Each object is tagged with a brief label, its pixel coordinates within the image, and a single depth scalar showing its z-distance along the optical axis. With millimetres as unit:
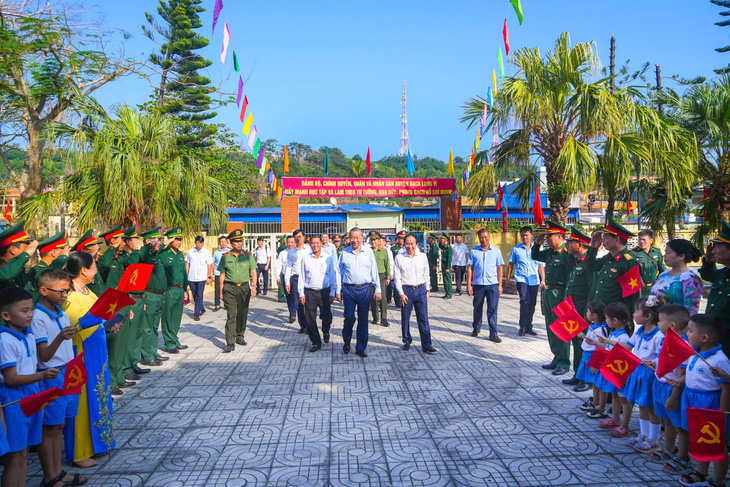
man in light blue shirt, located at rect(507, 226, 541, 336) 8719
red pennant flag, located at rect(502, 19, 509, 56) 9703
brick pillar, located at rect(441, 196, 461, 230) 19469
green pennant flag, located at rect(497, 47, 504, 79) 10398
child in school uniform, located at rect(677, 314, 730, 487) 3322
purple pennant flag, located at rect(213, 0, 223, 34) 8195
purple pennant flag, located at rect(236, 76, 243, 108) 10672
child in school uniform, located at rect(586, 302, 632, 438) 4344
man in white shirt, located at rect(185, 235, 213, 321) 10781
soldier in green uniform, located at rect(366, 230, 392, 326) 10125
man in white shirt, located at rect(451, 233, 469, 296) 14672
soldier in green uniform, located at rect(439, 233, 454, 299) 14109
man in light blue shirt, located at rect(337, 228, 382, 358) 7488
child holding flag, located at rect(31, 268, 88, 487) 3379
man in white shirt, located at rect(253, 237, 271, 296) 14988
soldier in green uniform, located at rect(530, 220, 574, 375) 6277
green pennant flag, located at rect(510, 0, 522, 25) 7465
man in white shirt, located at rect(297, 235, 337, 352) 7762
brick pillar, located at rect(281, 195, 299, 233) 18172
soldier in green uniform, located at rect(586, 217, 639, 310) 5082
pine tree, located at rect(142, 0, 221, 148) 25984
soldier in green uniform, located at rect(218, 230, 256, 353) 7848
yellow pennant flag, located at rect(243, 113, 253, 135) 11836
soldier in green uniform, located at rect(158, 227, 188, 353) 7625
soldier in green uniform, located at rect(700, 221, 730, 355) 3717
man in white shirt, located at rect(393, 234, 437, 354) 7504
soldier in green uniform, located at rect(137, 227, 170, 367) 6770
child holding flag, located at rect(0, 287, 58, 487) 3035
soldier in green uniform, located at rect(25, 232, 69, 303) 4913
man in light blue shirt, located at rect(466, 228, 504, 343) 8539
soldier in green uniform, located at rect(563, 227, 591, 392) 5864
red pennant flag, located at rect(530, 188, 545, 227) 12992
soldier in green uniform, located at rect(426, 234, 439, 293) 15125
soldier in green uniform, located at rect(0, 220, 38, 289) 4590
